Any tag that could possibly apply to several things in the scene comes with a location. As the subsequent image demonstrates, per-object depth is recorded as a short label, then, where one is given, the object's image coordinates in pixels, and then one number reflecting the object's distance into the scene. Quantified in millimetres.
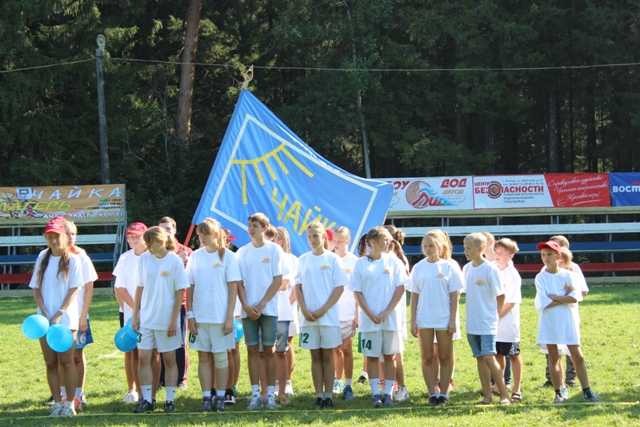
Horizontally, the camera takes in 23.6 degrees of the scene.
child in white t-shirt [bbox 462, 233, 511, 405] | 14759
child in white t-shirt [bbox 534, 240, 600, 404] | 15108
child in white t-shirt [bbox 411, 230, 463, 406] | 15002
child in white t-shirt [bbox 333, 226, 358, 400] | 16827
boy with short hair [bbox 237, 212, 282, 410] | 15108
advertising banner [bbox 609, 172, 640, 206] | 47830
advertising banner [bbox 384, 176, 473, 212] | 47436
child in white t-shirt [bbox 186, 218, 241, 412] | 14835
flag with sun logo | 20068
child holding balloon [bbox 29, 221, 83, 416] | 14714
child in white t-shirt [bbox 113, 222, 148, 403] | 15963
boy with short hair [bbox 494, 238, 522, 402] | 15691
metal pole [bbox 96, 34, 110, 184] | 49677
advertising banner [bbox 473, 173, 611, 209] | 47527
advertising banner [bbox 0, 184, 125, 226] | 46739
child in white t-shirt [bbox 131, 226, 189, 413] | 14737
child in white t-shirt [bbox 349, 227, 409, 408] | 15100
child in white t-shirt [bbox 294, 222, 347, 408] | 15108
